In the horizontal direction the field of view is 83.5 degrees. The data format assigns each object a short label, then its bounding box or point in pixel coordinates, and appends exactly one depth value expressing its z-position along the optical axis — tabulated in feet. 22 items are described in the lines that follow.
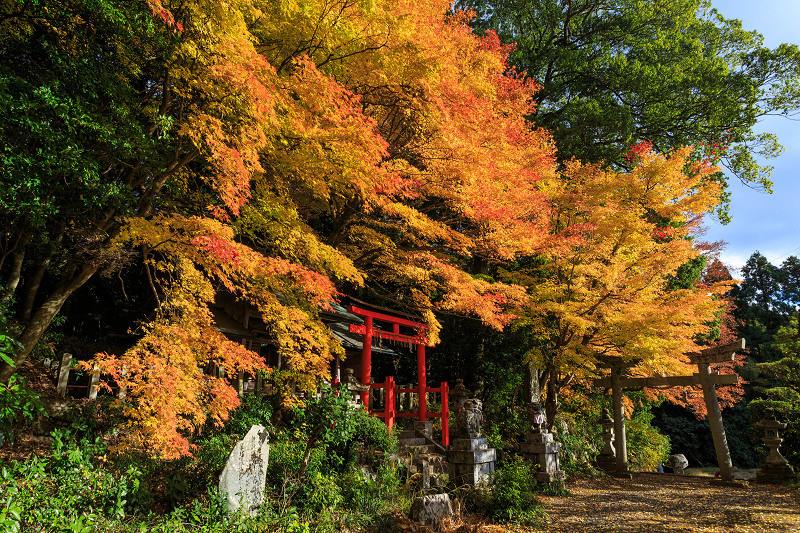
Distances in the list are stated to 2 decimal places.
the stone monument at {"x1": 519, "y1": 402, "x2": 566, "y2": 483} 33.83
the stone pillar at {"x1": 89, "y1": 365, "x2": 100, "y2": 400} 25.37
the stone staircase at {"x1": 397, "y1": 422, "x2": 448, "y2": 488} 28.58
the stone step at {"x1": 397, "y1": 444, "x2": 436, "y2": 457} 30.68
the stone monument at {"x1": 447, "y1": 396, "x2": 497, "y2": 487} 27.68
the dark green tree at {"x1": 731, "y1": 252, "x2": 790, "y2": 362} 94.48
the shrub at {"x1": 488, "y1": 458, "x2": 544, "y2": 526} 24.84
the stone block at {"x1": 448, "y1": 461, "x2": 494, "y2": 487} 27.48
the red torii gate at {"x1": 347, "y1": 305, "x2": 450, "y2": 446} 33.21
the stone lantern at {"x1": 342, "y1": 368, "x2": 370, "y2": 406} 33.73
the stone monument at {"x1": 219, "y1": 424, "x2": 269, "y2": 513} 18.12
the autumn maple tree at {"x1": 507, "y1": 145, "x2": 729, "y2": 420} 37.19
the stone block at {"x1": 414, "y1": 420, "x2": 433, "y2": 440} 34.09
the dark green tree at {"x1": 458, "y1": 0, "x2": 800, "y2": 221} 54.49
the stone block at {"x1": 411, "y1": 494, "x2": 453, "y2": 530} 21.66
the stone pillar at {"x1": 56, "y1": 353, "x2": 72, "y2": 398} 25.46
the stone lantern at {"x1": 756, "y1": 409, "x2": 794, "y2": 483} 38.14
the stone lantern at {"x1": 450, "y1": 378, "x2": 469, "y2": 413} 32.17
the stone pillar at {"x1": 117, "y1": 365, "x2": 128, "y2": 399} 24.25
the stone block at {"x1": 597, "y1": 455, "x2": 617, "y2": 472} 45.78
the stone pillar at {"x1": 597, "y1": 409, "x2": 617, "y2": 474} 46.03
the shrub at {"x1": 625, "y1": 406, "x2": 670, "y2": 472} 57.88
